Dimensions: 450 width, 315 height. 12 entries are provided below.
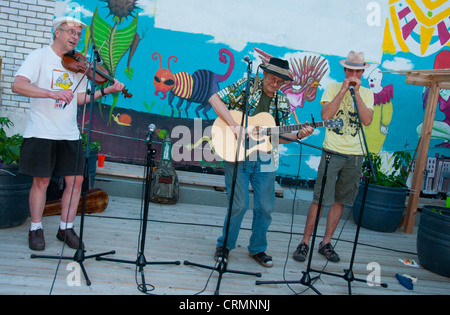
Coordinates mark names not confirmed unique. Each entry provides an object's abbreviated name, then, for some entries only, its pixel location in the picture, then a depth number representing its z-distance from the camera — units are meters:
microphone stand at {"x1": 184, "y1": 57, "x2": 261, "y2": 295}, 2.90
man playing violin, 3.11
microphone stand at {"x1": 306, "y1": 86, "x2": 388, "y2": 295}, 2.97
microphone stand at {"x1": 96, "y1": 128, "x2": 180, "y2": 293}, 2.83
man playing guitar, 3.35
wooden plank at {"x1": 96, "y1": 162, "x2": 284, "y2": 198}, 5.36
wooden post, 5.31
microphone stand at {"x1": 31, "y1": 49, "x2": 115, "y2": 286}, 2.75
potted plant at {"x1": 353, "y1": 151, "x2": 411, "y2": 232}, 5.38
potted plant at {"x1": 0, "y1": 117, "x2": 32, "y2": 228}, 3.58
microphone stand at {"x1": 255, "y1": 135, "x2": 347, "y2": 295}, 3.09
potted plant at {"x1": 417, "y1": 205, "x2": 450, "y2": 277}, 3.84
